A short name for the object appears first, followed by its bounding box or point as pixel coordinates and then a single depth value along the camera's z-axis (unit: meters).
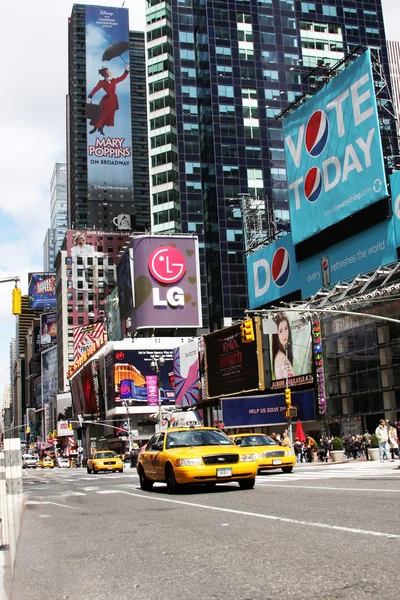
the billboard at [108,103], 186.25
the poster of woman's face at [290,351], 53.62
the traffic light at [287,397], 42.18
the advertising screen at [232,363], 61.47
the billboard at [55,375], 197.12
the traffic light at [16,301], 18.33
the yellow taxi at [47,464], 93.69
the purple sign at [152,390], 100.25
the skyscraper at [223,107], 107.12
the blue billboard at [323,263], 48.81
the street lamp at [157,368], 58.65
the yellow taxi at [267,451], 24.05
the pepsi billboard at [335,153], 49.47
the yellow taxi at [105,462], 43.03
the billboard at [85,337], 146.75
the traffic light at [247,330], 28.74
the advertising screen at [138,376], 100.56
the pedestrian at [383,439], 28.14
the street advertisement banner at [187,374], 77.19
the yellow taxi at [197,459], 15.83
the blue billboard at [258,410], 54.66
